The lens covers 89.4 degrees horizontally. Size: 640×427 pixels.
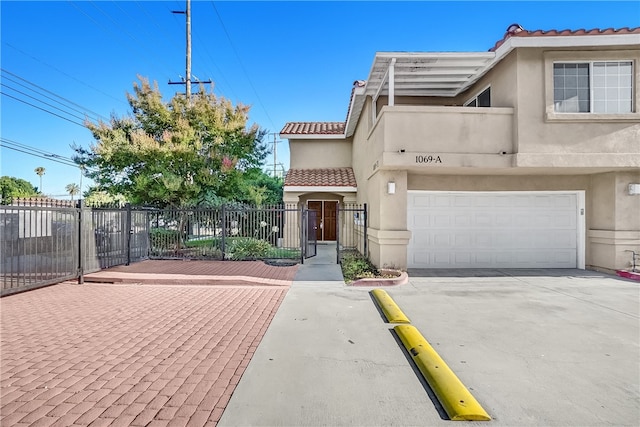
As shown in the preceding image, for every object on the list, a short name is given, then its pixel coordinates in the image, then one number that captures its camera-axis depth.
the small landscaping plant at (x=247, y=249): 12.02
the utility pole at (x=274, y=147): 43.44
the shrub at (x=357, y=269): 8.93
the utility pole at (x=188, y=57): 18.94
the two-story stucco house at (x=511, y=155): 8.70
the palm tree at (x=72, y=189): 77.42
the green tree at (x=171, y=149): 13.07
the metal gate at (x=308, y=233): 11.41
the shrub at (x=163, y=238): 13.17
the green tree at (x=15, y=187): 42.90
